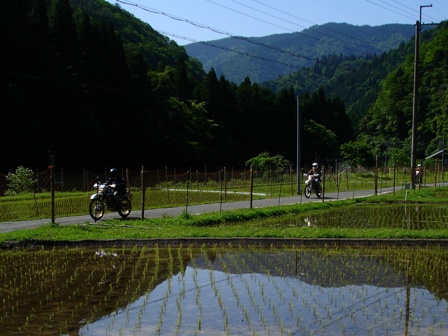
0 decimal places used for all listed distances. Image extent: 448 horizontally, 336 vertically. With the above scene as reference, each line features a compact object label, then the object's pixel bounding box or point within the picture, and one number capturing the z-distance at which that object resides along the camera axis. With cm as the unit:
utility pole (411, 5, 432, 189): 3259
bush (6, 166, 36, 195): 3045
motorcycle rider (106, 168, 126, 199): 1725
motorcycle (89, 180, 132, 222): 1684
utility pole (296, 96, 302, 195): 3139
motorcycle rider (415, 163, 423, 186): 3772
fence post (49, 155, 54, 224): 1423
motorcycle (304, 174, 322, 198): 2780
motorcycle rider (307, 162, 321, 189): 2763
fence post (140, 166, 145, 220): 1588
